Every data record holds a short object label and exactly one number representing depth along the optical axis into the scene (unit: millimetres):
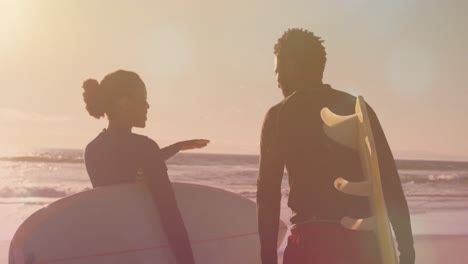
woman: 3238
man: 2439
